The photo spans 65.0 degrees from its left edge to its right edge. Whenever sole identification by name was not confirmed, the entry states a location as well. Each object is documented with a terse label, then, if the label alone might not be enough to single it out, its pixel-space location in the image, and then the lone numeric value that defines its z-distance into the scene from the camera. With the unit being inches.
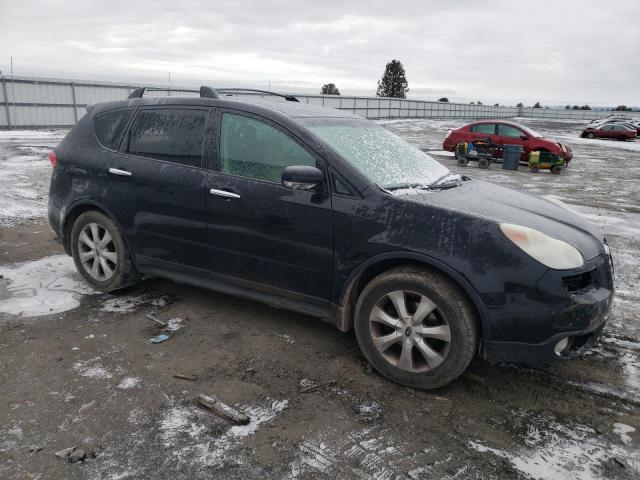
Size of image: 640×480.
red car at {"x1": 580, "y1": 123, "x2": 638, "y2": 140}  1291.8
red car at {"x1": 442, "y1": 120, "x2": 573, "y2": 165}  633.8
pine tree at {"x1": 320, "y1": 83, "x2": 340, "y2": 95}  2851.9
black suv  115.6
